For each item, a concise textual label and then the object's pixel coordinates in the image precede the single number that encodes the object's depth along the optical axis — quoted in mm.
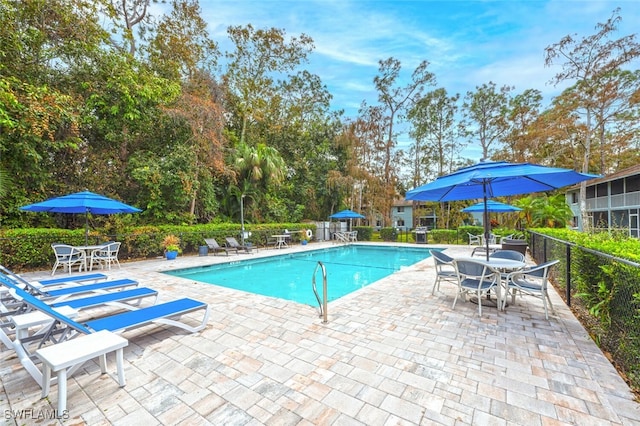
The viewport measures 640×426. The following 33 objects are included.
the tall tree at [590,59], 13336
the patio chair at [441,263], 5044
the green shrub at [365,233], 18906
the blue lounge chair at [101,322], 2506
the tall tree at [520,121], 19797
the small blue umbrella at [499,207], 11002
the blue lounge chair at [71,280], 4745
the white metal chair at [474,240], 14305
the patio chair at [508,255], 5122
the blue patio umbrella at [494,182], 3771
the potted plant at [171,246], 10477
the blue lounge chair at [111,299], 3564
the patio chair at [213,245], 11527
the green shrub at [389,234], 18016
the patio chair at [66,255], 7447
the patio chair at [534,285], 3964
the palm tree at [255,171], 15172
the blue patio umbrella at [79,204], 7109
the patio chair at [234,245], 12159
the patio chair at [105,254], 8062
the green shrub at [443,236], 16219
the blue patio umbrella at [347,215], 17781
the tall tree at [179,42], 13181
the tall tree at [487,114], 21297
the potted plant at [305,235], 17117
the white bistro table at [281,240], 14680
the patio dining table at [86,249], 7793
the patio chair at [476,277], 4234
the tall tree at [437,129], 22891
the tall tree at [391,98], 21984
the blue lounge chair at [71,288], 4008
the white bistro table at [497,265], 4359
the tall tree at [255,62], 18125
